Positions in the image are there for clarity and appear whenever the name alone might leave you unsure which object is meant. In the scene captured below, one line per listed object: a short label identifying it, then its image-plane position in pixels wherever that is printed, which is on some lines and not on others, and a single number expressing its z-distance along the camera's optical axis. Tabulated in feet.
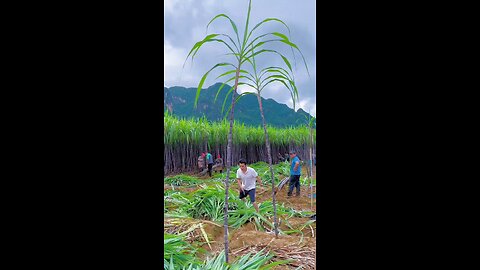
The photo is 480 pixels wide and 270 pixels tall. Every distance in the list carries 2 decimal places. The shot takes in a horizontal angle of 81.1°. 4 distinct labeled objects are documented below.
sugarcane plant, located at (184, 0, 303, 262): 15.56
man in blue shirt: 35.21
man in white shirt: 20.62
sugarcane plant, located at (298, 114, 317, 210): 20.04
